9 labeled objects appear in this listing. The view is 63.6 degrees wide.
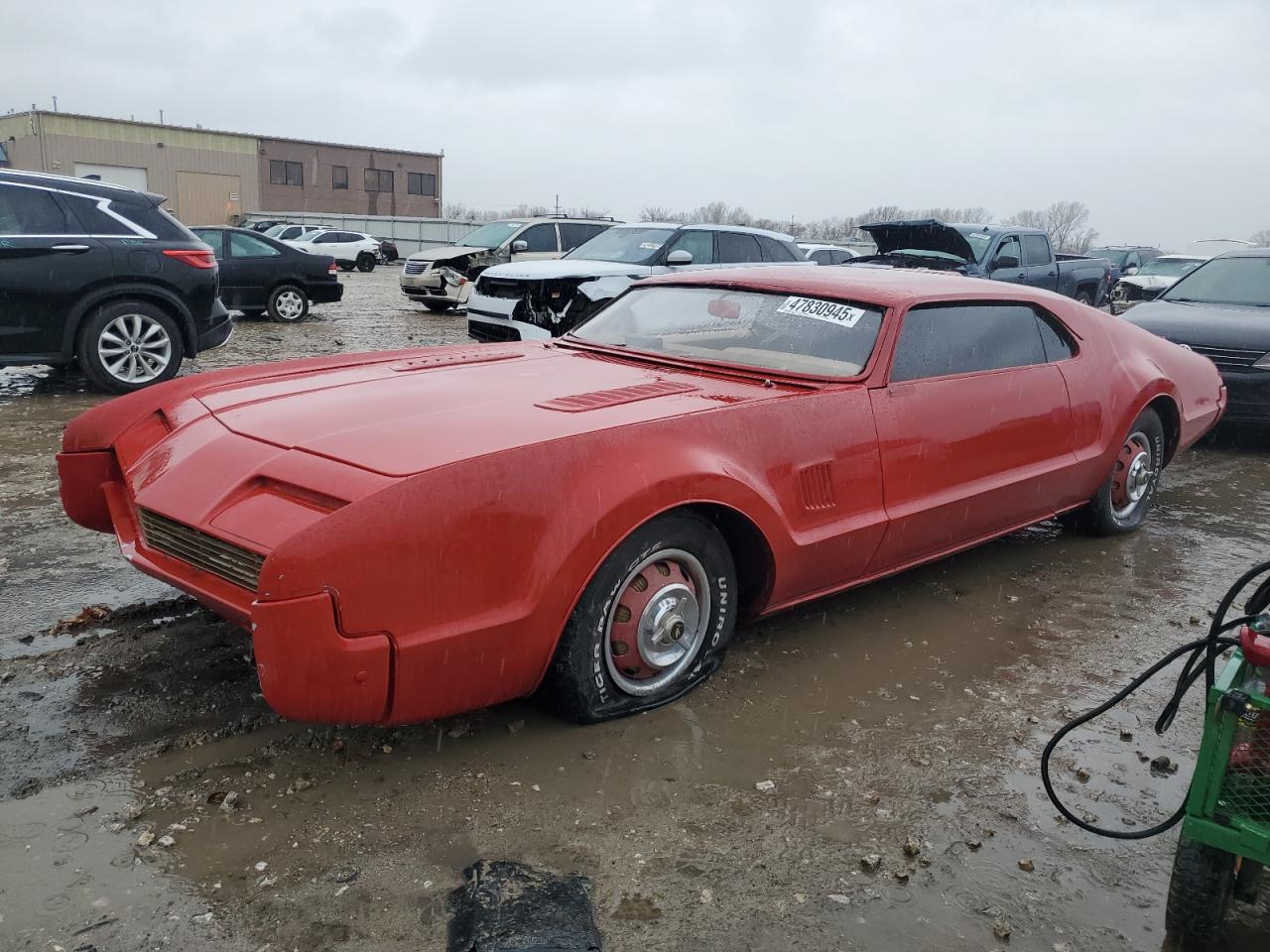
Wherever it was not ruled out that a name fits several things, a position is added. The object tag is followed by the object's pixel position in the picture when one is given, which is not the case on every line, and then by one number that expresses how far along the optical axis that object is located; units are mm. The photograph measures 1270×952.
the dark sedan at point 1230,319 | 7398
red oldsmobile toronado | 2582
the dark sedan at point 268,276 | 13258
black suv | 7359
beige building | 45000
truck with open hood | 12203
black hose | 2232
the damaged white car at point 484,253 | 15570
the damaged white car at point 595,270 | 10516
